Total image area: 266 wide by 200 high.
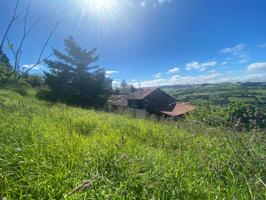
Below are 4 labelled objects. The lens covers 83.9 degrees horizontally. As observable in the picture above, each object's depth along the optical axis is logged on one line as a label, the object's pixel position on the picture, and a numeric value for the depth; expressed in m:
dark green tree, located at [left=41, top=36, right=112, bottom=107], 19.78
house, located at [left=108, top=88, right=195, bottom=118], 22.32
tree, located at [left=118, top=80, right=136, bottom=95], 52.38
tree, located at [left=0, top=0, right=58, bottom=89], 1.39
